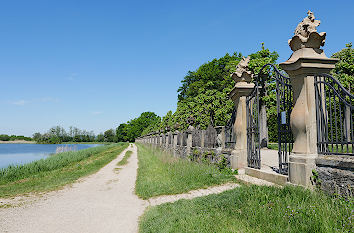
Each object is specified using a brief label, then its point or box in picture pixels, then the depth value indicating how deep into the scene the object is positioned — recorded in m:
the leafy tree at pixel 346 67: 17.62
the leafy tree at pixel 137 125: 98.50
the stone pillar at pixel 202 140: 10.42
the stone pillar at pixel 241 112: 7.58
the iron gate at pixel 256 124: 5.81
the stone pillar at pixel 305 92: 4.64
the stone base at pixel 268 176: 5.22
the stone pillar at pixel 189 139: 12.36
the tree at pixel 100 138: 118.94
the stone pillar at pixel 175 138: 15.91
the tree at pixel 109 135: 114.16
